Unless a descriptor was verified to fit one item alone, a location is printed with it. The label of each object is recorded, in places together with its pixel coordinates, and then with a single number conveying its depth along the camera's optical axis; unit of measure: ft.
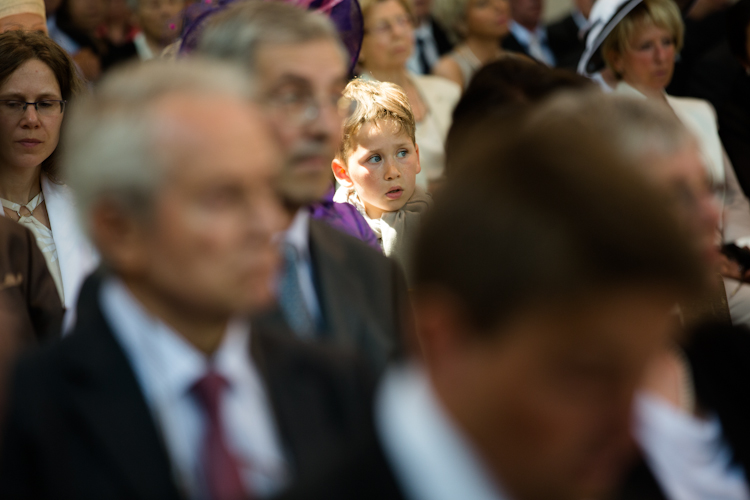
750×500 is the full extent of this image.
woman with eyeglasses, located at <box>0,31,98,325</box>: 18.62
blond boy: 19.87
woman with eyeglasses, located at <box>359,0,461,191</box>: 27.45
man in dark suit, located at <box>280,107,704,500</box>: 4.89
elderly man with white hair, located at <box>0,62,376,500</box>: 8.48
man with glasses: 12.19
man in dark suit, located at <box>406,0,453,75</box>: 36.60
